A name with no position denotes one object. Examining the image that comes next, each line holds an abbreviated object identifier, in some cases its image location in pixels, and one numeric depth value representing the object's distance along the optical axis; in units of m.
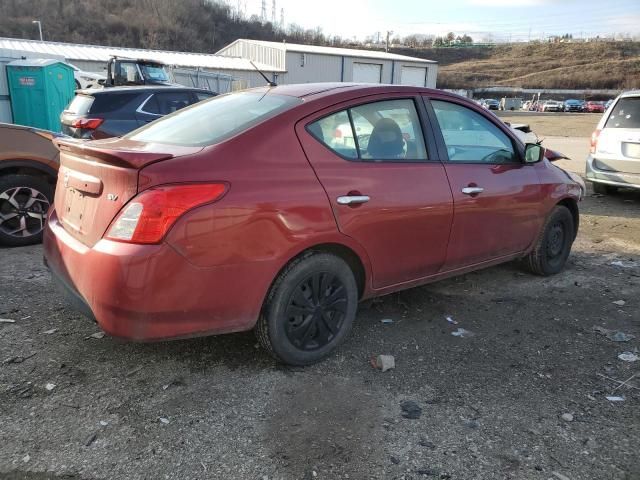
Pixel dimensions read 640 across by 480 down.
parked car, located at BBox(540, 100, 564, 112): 62.38
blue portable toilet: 12.25
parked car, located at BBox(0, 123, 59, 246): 5.27
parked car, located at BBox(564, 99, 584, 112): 62.79
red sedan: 2.61
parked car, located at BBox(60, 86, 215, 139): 8.12
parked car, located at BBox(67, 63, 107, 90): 18.44
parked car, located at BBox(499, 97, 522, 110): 65.62
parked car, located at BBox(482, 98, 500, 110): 59.89
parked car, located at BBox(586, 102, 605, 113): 61.85
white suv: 8.10
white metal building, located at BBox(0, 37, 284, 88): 34.66
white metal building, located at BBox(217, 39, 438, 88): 46.72
